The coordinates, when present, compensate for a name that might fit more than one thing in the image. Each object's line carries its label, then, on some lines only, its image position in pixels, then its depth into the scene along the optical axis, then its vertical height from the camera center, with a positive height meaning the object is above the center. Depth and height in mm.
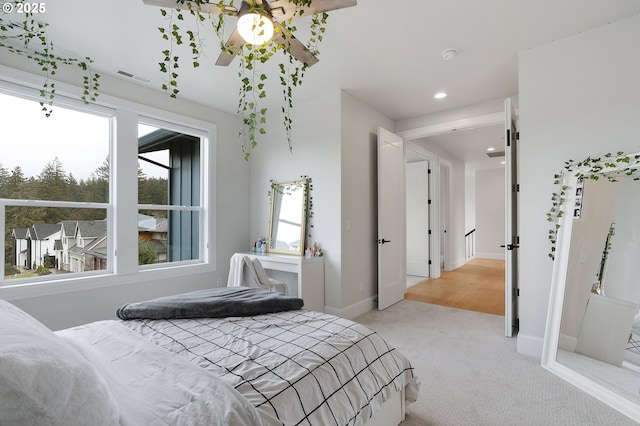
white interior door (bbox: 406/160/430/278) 6195 -135
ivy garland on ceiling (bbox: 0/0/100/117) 2283 +1423
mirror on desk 3875 -74
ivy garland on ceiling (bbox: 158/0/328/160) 1593 +1411
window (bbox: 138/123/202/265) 3520 +207
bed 741 -640
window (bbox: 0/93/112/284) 2656 +209
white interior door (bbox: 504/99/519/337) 3053 -142
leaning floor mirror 2023 -516
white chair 3113 -664
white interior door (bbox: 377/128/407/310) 4000 -120
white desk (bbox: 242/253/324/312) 3391 -703
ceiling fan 1510 +1068
